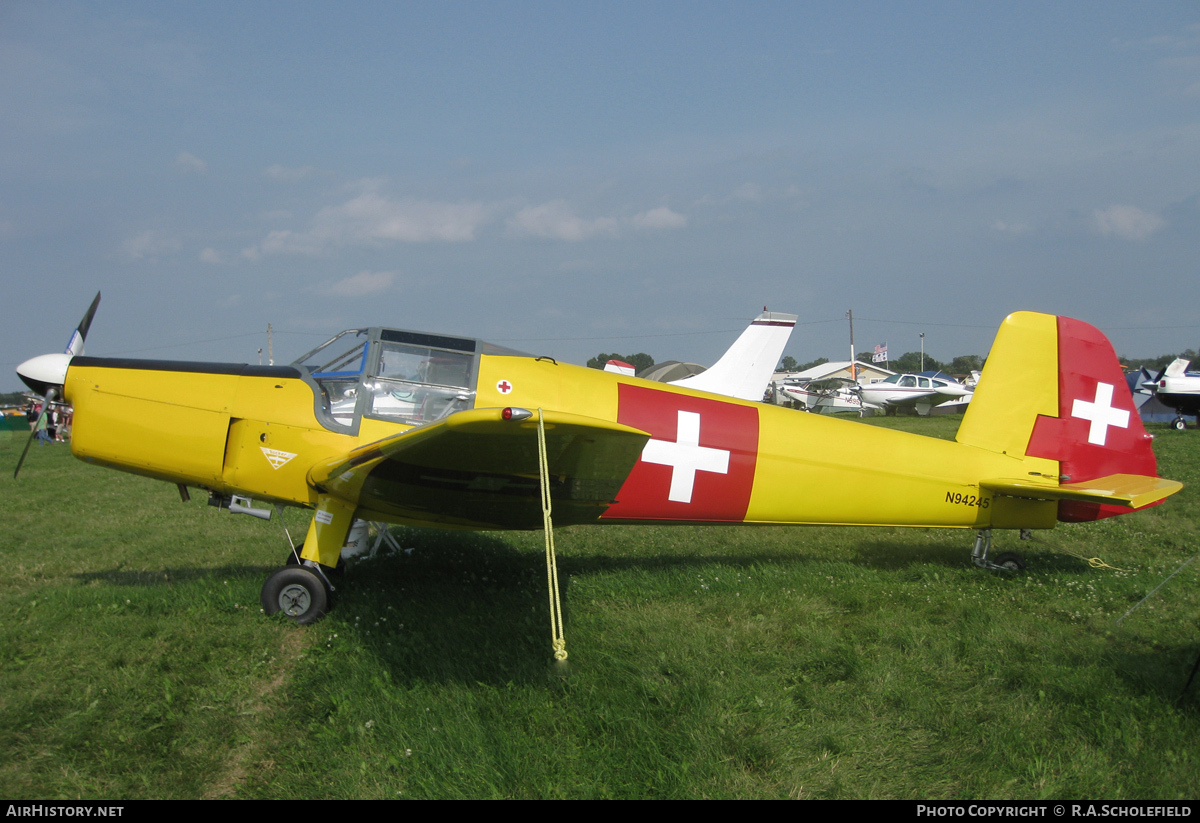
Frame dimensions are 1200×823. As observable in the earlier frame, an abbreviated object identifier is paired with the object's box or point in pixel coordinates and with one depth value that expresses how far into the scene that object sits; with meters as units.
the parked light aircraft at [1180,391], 22.27
